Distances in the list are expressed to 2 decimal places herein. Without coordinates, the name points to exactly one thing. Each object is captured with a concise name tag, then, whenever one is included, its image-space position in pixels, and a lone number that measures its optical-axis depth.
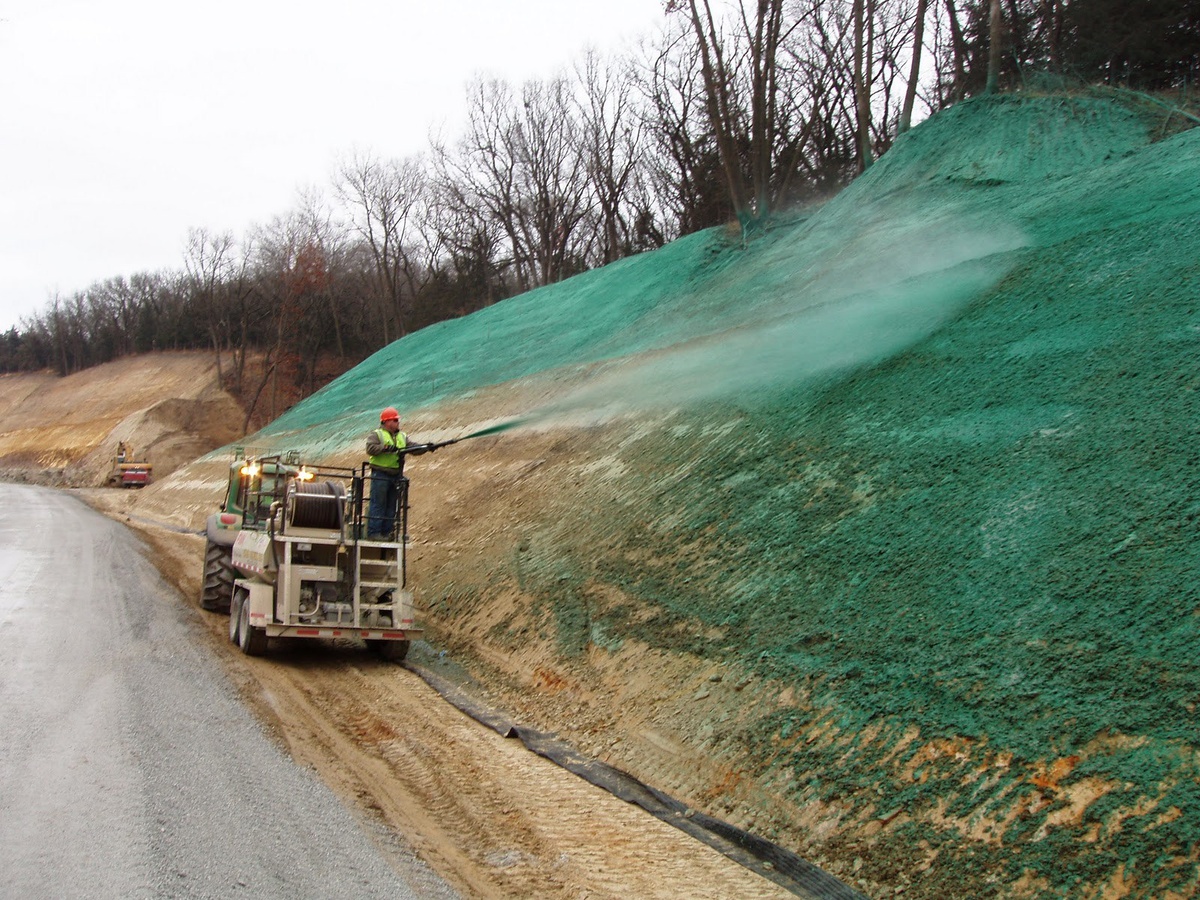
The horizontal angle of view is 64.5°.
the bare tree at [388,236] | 56.22
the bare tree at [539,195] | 51.28
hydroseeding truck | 9.88
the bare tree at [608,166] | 50.12
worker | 10.67
